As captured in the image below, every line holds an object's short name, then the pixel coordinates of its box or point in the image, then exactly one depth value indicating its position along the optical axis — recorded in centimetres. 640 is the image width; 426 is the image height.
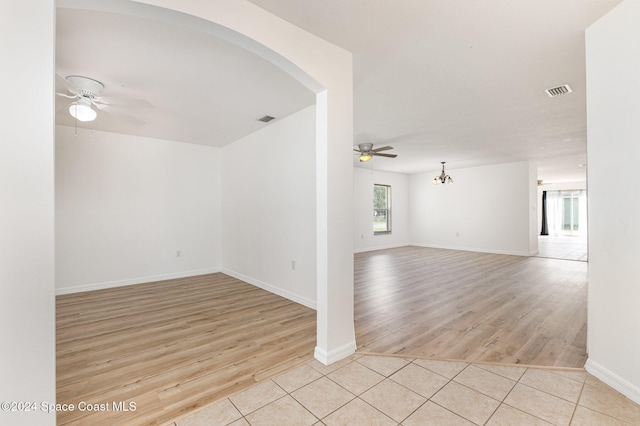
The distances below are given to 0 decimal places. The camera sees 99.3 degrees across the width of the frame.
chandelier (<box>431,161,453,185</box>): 772
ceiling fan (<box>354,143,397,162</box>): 514
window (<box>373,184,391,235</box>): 909
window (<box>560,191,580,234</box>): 1264
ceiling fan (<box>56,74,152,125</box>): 260
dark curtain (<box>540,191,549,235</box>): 1329
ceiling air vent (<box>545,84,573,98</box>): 300
